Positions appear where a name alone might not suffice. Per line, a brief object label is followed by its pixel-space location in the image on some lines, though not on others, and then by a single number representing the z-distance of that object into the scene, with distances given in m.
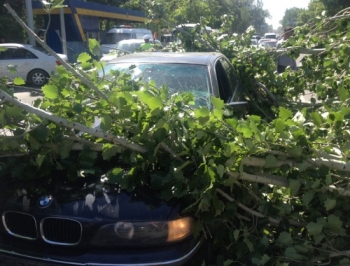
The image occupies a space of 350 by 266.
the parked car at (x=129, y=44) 19.11
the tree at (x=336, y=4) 30.78
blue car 2.88
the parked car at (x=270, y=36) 52.95
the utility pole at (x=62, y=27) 21.00
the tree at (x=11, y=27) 27.17
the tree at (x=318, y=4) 32.80
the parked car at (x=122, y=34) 26.67
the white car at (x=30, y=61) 17.00
